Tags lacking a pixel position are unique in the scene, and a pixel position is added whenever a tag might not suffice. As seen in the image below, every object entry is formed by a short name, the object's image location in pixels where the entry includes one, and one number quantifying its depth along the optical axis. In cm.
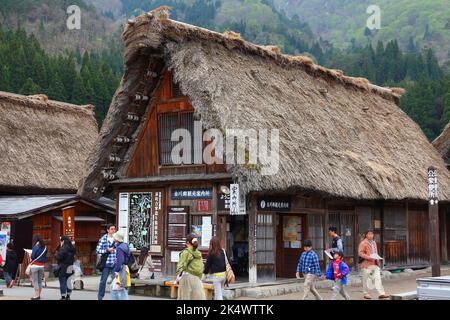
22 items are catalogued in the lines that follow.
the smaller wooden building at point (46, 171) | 1881
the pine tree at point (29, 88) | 4456
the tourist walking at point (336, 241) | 1305
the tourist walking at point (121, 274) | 1020
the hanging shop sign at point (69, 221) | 1767
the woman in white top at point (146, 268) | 1541
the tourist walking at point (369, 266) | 1253
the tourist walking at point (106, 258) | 1140
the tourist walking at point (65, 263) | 1193
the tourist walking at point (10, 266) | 1641
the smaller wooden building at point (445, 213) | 2291
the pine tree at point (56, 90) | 4599
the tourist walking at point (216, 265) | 1028
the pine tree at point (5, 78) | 4466
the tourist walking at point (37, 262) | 1240
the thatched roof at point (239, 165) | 1448
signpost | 1411
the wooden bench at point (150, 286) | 1431
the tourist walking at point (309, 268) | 1140
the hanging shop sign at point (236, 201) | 1391
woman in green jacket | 943
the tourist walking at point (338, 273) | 1133
